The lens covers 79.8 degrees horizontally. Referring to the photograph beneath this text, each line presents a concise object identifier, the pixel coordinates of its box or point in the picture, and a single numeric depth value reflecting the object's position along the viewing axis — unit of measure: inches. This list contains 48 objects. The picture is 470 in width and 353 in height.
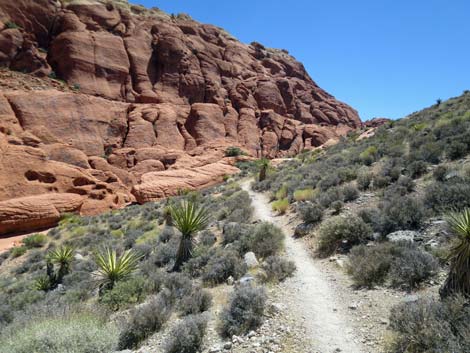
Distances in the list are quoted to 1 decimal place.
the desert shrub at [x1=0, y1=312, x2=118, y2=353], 159.5
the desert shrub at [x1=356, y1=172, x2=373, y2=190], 436.1
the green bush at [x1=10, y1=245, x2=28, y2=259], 669.9
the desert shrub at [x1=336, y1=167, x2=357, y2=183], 493.0
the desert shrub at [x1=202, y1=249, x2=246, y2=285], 302.4
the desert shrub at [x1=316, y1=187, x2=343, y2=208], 420.5
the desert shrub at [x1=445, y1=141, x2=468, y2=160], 410.3
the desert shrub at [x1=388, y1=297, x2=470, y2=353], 141.9
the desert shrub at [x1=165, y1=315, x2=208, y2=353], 191.2
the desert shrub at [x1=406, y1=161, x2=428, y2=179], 402.9
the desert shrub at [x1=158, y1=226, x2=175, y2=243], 510.6
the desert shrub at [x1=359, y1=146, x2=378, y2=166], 554.9
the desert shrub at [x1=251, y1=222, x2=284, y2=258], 342.6
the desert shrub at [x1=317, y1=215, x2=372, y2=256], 307.6
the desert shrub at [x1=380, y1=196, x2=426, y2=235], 294.8
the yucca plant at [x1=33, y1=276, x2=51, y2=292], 420.8
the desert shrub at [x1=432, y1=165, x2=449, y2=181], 366.3
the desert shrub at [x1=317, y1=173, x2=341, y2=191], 497.7
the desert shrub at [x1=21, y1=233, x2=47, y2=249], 710.0
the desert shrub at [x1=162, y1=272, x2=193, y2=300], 270.7
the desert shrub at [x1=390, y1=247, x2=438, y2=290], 216.5
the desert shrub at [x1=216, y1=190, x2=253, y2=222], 517.0
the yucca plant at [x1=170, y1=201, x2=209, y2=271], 370.8
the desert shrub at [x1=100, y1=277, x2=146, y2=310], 283.0
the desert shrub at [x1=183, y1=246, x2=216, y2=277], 334.4
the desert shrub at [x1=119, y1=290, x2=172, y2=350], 211.9
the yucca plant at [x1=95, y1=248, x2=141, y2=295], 327.0
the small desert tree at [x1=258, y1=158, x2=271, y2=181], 923.4
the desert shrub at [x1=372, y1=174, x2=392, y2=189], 417.7
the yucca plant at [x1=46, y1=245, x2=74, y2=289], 439.2
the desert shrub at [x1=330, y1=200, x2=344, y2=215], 392.2
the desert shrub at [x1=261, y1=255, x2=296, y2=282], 277.3
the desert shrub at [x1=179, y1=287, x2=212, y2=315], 244.1
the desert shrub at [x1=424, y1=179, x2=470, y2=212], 284.4
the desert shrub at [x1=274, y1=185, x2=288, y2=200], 602.2
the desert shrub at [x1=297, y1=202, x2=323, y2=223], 400.2
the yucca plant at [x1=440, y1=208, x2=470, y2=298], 179.2
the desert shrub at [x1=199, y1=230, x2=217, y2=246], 425.8
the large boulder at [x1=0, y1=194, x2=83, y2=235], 818.4
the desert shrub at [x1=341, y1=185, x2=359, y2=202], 411.5
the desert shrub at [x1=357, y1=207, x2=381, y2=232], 309.9
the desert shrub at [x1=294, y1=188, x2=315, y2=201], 500.0
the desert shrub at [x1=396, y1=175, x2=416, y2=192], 369.4
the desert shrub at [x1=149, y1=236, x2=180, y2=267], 399.2
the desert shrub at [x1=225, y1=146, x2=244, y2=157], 1603.1
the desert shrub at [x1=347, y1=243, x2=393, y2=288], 238.4
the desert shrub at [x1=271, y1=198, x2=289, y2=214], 515.8
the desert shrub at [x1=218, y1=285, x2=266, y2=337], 205.2
